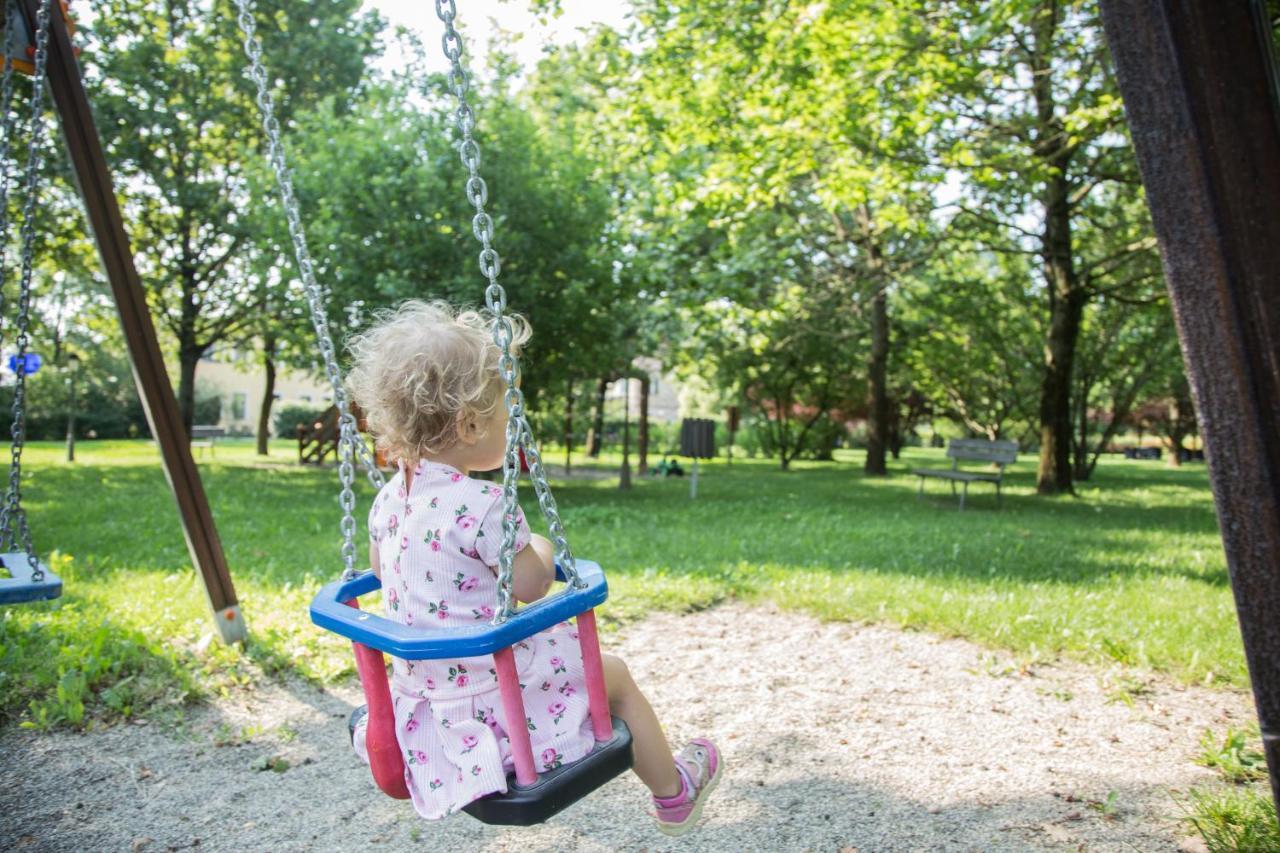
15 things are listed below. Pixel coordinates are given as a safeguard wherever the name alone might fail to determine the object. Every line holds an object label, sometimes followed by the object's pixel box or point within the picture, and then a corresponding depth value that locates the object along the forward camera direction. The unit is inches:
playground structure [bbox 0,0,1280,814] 87.4
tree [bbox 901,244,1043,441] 727.7
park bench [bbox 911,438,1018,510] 463.5
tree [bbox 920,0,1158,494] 354.0
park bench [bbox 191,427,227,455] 863.2
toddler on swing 77.2
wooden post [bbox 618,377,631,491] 561.0
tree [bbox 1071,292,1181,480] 689.6
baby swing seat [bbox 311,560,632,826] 67.0
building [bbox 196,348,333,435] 1508.4
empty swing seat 115.3
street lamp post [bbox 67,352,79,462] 684.0
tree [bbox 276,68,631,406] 437.1
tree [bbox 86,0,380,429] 611.2
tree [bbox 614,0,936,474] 348.8
